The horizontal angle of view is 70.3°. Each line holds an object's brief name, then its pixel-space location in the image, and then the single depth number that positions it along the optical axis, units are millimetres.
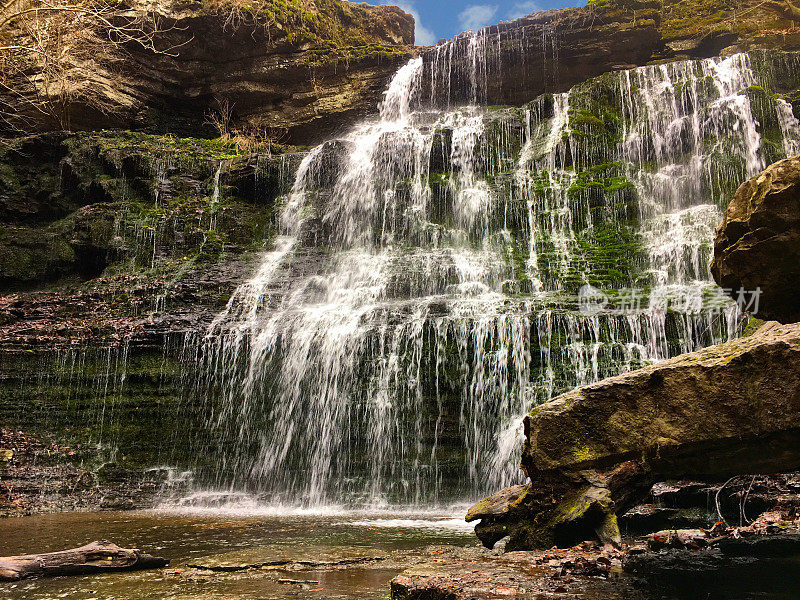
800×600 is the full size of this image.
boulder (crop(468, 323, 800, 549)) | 3531
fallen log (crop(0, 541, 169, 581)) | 4168
